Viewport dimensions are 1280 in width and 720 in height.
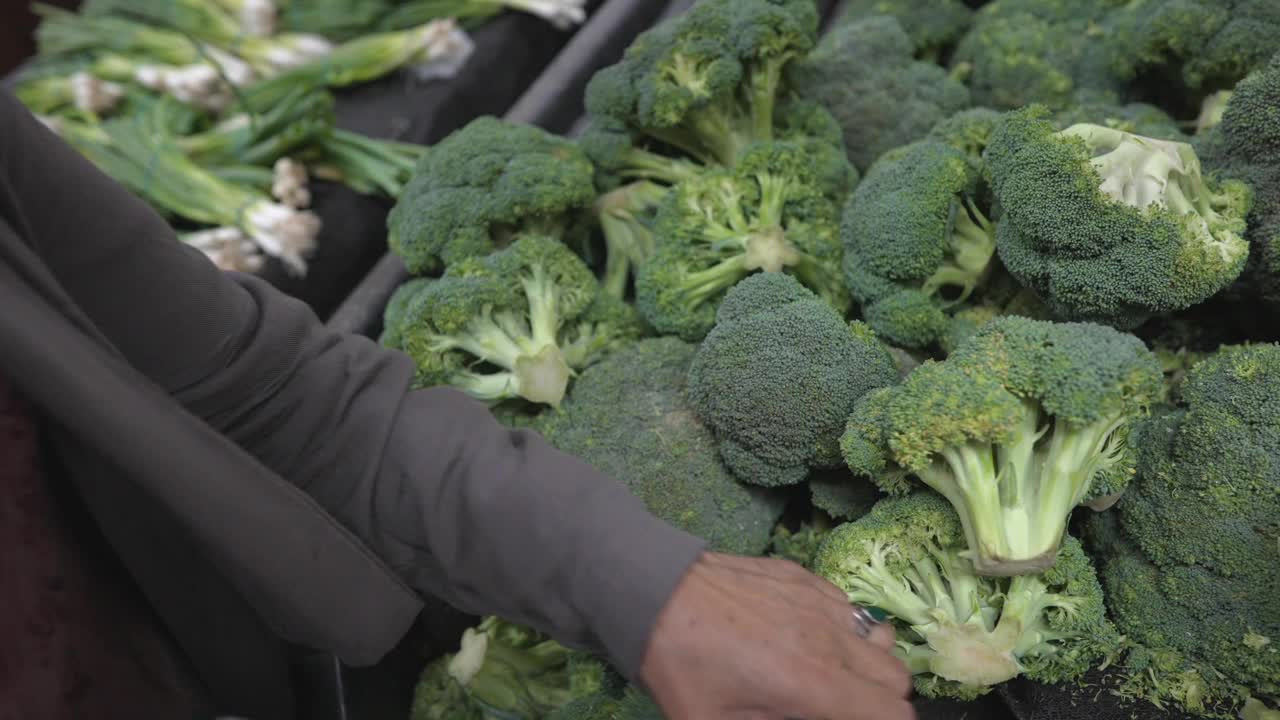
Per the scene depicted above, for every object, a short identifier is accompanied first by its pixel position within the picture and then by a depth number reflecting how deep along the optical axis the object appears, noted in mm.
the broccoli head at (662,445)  1156
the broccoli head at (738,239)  1289
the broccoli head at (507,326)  1272
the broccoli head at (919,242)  1172
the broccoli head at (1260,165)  1058
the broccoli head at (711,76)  1375
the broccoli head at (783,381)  1076
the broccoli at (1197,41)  1251
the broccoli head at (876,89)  1562
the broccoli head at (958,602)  931
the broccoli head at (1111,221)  992
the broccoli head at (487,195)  1390
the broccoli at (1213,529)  932
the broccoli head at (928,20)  1760
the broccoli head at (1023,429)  903
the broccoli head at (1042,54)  1500
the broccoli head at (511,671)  1255
